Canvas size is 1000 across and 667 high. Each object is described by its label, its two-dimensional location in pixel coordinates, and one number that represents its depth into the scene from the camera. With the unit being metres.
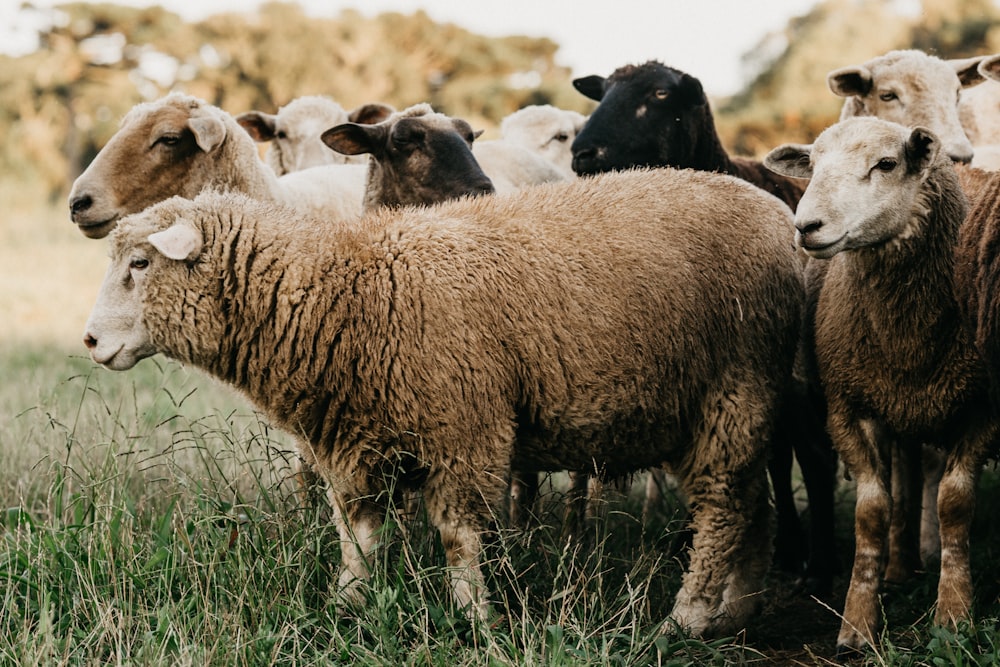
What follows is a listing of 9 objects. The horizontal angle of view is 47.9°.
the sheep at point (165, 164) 5.01
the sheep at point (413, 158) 5.34
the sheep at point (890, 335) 3.95
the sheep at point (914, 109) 5.12
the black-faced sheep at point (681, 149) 5.16
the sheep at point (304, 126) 7.14
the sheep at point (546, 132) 7.77
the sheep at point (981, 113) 7.01
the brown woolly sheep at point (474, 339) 3.82
